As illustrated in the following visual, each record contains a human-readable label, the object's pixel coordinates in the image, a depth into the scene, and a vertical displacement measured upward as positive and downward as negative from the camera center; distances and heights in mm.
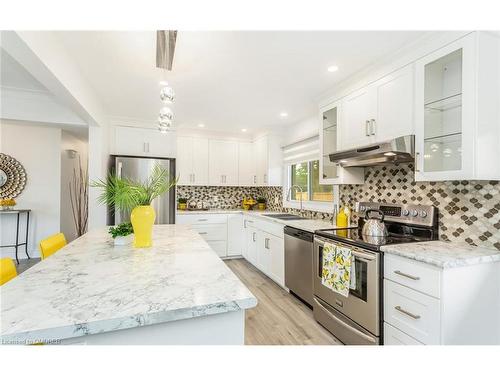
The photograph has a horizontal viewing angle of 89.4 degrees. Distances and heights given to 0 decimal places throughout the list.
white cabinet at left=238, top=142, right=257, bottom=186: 5102 +450
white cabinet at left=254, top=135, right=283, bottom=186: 4586 +477
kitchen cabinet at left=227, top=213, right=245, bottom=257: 4617 -882
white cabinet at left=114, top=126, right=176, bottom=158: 4164 +747
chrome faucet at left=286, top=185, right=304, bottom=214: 3988 -95
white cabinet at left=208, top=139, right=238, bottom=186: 4922 +479
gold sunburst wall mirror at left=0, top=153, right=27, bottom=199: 4180 +123
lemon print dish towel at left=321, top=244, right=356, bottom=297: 1989 -673
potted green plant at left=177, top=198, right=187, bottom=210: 4875 -325
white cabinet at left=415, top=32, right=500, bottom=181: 1567 +531
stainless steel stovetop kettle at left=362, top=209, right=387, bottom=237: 2178 -343
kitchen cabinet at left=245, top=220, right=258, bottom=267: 4165 -947
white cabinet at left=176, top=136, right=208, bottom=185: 4695 +489
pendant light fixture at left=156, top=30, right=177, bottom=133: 1789 +1059
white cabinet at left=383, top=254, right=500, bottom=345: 1463 -698
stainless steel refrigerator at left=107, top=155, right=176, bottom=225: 3953 +190
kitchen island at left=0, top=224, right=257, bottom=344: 755 -413
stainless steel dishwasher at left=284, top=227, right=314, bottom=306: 2648 -844
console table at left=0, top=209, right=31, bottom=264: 3957 -581
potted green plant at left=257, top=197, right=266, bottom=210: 5219 -330
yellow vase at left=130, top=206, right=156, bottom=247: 1719 -263
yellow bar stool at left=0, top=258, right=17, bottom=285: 1257 -441
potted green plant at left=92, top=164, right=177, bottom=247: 1727 -108
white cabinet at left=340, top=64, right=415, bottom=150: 1999 +689
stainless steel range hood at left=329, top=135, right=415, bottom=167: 1946 +299
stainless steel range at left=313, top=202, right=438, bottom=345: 1816 -657
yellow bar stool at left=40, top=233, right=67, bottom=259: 1752 -444
